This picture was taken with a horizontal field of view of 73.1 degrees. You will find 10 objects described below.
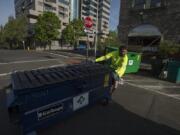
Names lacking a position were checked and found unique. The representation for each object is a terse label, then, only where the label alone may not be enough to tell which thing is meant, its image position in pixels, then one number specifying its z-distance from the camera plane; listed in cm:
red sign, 833
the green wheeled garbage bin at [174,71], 639
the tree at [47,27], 3138
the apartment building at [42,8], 3851
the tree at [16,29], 3408
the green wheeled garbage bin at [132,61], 753
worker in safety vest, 388
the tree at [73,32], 3881
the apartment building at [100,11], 6035
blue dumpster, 199
